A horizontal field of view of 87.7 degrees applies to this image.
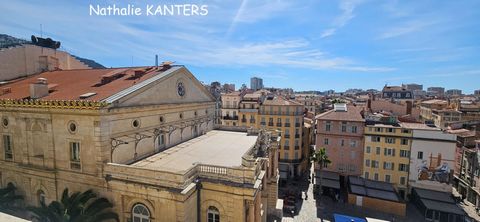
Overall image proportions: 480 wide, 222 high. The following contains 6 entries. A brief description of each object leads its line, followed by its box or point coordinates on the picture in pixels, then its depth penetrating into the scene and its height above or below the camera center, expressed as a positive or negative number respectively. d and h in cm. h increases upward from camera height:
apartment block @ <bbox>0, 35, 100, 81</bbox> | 2981 +411
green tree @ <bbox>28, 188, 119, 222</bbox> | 1616 -793
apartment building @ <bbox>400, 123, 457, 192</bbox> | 4350 -1118
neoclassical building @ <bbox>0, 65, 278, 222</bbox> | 1717 -519
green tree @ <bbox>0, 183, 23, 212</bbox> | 2130 -927
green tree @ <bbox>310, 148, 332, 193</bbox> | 4923 -1257
